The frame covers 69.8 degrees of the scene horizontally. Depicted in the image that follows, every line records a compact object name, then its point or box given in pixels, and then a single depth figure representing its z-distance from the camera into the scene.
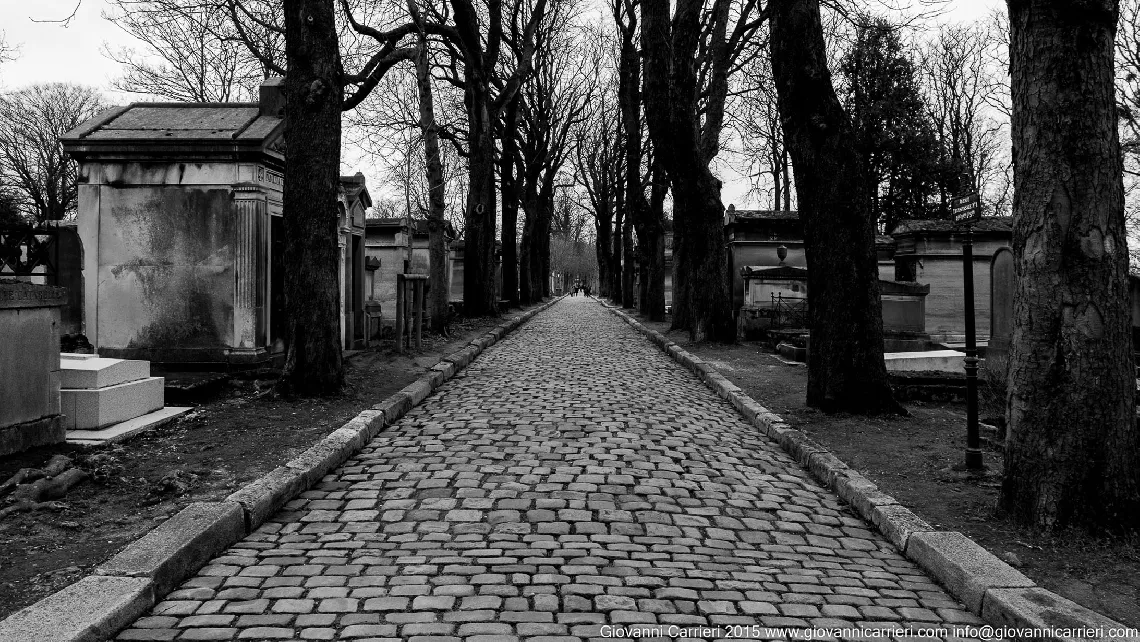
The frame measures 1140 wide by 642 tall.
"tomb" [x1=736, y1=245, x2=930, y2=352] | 16.91
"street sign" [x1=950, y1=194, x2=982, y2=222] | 5.72
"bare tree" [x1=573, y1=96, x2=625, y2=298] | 36.75
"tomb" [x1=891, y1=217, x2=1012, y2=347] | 19.52
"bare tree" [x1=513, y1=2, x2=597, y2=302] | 28.71
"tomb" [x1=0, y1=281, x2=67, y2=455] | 5.59
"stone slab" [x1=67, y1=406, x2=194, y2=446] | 6.31
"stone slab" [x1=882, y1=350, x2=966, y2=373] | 11.85
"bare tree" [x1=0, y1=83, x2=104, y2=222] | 39.62
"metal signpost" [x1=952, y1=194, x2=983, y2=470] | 5.82
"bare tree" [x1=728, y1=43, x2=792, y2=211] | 30.01
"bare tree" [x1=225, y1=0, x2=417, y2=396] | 8.79
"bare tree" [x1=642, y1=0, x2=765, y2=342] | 15.23
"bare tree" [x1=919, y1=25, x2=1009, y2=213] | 33.72
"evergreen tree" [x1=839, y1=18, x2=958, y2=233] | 31.83
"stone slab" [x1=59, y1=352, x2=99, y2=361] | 7.29
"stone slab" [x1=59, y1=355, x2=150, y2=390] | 6.80
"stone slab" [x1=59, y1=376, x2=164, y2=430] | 6.68
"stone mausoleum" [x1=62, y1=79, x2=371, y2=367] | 10.52
